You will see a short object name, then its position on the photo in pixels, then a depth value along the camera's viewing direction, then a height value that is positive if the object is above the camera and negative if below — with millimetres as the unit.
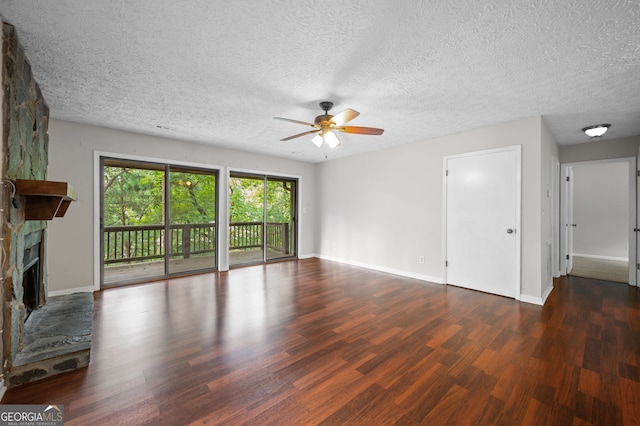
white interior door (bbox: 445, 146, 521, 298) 3584 -122
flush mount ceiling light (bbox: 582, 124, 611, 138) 3531 +1133
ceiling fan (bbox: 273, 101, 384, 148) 2820 +927
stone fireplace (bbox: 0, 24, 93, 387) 1772 -238
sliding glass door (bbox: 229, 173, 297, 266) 5828 -144
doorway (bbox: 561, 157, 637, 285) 6040 -152
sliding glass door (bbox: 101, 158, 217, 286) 4285 -149
